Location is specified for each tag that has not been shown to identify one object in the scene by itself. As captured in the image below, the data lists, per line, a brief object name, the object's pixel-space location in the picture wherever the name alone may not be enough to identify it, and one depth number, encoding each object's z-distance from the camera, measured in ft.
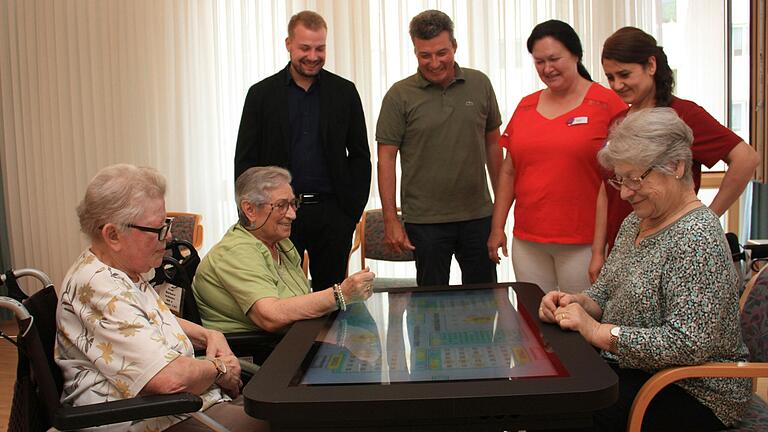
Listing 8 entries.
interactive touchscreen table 4.54
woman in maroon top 7.79
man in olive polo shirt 10.50
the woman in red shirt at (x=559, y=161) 9.08
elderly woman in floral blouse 5.46
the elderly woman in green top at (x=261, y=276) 7.20
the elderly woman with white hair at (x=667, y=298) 5.68
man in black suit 10.52
